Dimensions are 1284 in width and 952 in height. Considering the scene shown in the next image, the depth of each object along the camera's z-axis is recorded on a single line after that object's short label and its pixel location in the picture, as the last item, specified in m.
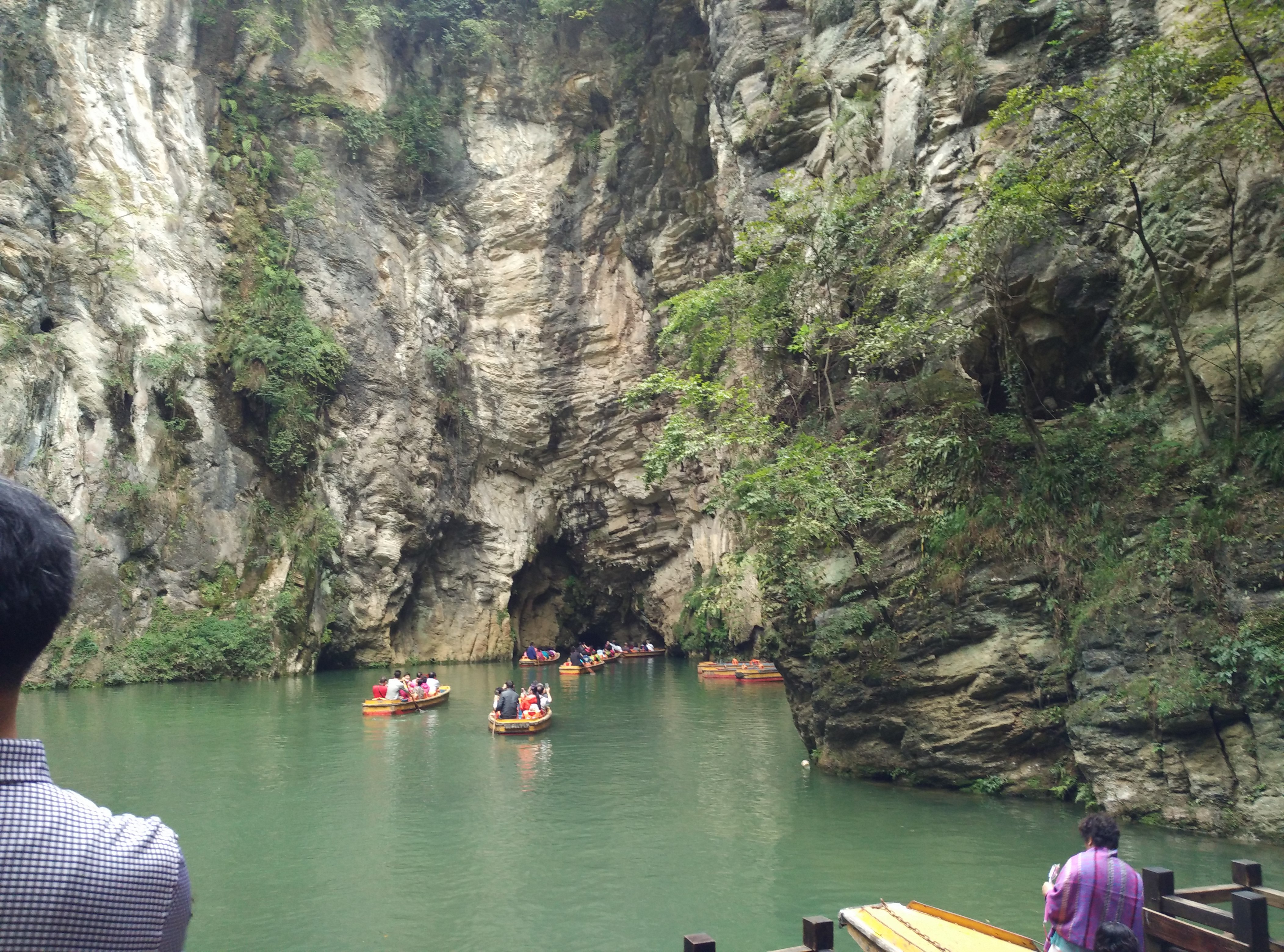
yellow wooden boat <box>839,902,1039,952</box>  4.72
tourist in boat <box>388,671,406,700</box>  17.52
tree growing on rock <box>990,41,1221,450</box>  9.23
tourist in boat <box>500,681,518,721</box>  15.03
